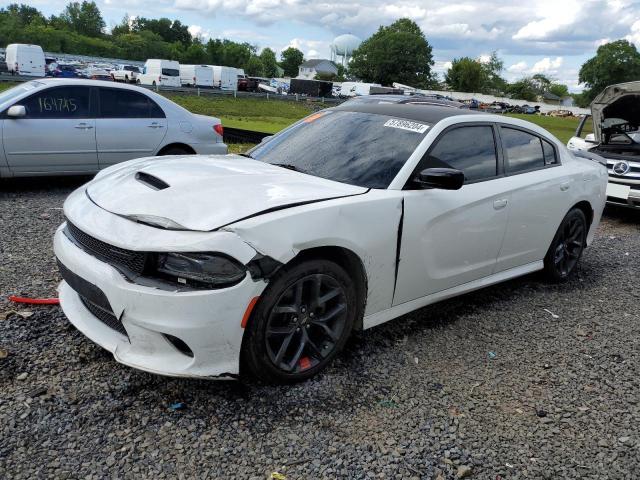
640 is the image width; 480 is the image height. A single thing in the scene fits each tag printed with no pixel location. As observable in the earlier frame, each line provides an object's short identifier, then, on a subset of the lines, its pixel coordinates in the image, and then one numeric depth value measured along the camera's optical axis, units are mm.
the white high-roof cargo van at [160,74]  49094
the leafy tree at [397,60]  108125
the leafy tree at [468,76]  106875
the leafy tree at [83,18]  125988
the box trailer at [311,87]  56531
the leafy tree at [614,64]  80188
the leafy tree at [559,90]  154750
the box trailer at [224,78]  54375
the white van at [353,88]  66662
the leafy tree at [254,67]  113519
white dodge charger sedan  2588
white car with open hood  8547
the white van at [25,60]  40344
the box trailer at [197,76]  53312
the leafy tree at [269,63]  124012
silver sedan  6902
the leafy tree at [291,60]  133000
